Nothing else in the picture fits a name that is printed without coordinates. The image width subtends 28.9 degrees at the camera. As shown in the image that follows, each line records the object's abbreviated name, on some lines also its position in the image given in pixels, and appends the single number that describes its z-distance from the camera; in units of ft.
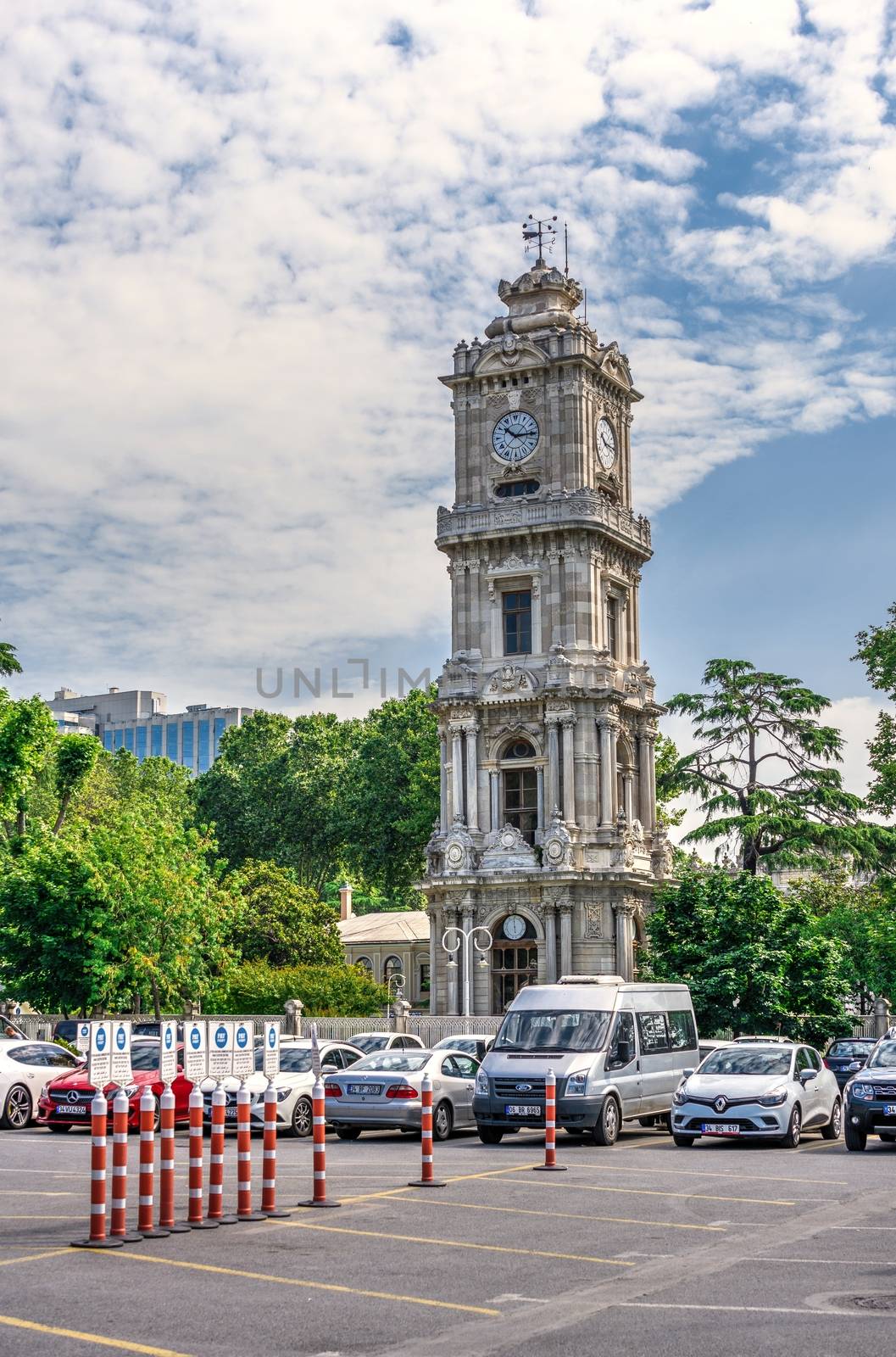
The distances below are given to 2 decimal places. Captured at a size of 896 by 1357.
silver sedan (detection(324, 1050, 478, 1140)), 83.71
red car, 89.45
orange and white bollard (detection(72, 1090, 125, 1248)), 43.21
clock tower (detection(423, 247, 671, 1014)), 184.03
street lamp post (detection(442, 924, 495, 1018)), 183.93
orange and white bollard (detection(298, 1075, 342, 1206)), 51.31
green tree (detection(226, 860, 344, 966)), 216.74
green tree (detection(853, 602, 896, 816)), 170.60
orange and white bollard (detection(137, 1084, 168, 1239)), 45.57
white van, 79.87
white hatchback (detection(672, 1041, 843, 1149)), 78.23
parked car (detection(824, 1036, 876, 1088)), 133.69
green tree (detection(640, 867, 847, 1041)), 152.76
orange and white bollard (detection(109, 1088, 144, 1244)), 43.83
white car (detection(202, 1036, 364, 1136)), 84.17
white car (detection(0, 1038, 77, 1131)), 93.61
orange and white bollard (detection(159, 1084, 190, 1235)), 46.24
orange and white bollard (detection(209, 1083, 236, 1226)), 48.03
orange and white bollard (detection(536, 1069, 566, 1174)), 65.00
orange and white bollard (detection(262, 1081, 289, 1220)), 48.62
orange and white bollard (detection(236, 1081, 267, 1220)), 47.62
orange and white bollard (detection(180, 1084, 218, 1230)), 46.96
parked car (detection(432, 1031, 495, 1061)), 104.68
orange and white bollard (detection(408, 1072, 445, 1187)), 59.57
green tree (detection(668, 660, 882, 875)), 195.00
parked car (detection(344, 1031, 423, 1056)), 106.01
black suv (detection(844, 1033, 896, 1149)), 76.69
